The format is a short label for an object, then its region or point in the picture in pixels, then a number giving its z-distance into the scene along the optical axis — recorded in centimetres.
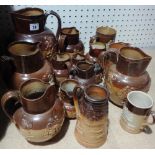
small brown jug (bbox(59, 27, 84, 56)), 105
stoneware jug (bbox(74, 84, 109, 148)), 73
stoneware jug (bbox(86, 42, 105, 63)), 104
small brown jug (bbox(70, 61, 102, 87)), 91
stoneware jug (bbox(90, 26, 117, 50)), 109
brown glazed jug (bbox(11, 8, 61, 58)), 92
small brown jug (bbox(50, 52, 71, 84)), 96
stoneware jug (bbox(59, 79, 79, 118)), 84
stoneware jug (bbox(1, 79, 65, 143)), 73
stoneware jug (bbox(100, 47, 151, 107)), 86
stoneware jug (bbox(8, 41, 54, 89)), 82
